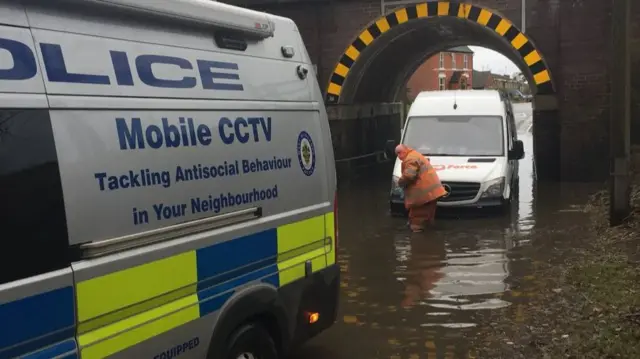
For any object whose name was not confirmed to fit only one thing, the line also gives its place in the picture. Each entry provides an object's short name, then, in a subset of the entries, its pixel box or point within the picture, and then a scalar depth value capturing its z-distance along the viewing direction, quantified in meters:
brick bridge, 16.86
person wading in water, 11.50
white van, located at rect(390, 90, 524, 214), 12.64
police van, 2.96
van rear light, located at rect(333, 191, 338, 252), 5.25
